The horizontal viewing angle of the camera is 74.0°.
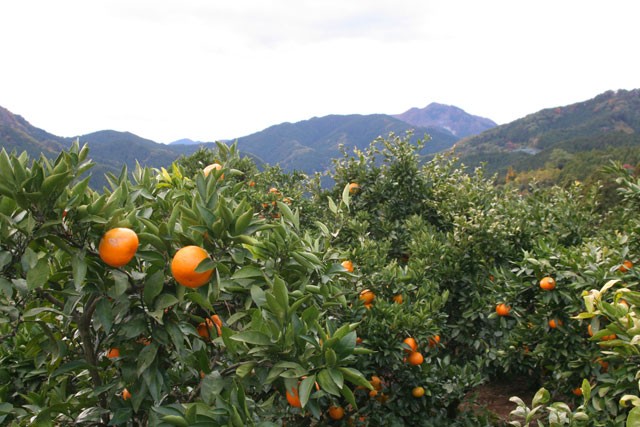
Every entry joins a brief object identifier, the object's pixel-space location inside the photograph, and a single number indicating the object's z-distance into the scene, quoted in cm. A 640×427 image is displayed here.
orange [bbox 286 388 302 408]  140
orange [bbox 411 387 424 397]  276
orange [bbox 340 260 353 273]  256
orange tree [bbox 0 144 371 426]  124
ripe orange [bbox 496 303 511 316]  325
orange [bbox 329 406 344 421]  273
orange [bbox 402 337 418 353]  262
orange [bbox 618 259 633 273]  278
